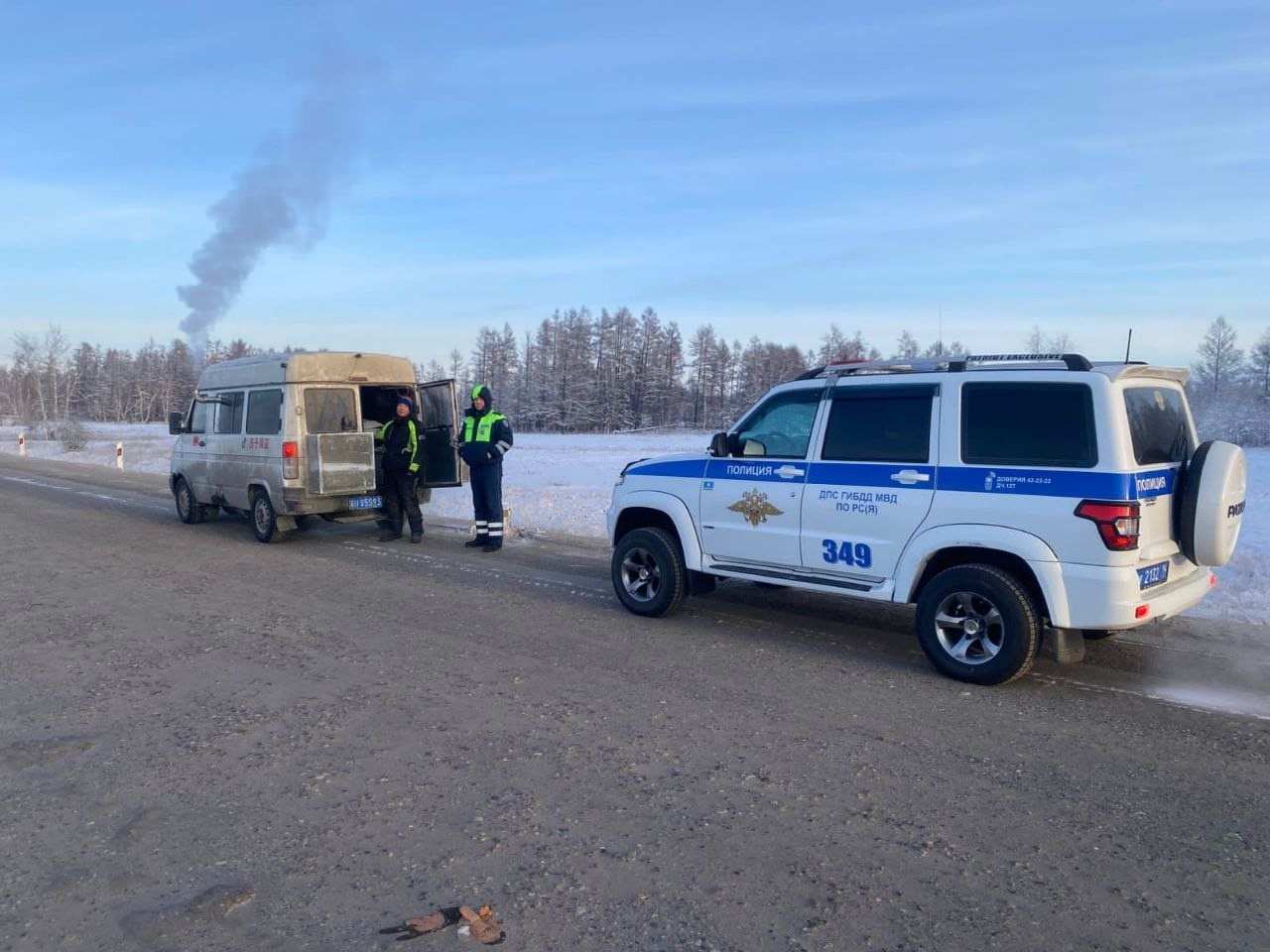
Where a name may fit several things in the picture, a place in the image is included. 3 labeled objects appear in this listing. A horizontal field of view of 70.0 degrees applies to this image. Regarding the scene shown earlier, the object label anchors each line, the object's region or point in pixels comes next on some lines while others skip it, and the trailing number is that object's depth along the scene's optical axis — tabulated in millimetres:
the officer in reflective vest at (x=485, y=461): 11664
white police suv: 5516
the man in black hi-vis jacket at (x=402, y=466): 12172
